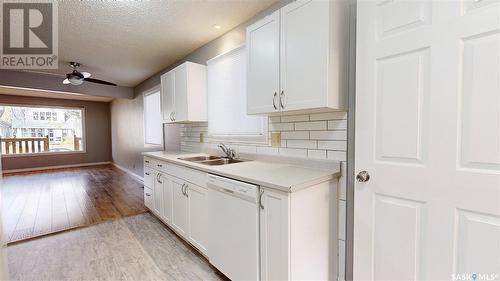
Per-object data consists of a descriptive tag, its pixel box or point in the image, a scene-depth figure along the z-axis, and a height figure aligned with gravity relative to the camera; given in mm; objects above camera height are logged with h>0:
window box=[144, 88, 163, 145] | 4668 +318
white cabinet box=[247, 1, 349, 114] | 1459 +545
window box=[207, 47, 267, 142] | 2453 +377
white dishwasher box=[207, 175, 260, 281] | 1517 -691
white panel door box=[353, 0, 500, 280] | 1060 -31
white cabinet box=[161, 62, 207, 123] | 2906 +549
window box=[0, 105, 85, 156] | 6555 +121
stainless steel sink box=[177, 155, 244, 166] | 2561 -309
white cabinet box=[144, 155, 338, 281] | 1344 -636
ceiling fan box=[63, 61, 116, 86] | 3504 +899
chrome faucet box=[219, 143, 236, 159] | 2623 -206
